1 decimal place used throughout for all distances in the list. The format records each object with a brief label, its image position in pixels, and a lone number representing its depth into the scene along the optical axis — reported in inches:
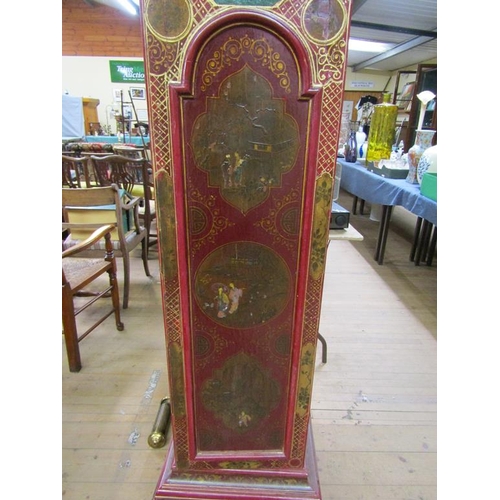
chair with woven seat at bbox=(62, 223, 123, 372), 60.7
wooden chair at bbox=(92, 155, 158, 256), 91.9
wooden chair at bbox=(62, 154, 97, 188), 86.1
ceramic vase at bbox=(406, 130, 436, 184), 96.1
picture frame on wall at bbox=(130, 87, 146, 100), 243.4
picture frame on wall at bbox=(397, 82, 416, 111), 269.4
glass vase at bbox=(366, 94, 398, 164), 109.7
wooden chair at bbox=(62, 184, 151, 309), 72.5
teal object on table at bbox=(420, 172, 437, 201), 85.4
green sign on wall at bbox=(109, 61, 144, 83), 244.4
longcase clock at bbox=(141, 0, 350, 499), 26.7
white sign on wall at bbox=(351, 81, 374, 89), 343.0
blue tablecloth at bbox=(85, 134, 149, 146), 203.8
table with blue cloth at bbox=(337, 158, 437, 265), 90.7
